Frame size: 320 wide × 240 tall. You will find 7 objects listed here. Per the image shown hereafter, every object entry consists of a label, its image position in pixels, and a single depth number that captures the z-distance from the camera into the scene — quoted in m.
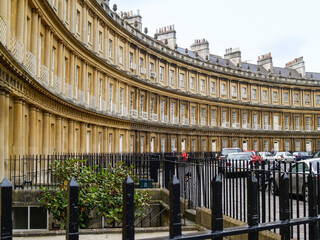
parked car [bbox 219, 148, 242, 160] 32.61
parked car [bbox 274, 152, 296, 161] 36.35
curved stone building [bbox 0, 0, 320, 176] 16.77
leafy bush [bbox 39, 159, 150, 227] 8.55
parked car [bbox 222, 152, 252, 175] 23.58
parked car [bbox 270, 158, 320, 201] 11.64
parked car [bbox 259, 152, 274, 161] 38.91
